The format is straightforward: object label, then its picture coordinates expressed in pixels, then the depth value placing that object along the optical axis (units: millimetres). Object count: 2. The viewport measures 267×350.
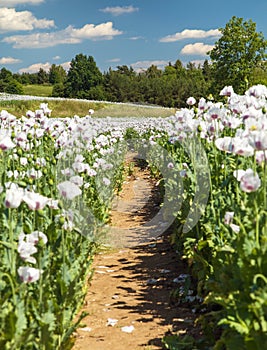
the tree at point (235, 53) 42125
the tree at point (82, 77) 59156
